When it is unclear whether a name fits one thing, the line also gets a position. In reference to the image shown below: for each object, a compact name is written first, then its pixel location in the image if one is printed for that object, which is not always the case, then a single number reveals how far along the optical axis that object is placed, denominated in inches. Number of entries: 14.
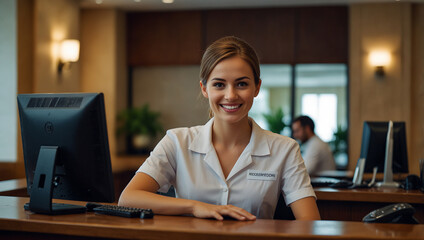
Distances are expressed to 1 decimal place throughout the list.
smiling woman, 79.8
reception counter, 57.3
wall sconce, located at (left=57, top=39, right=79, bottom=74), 235.1
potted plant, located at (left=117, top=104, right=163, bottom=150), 268.7
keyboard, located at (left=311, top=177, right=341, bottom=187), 137.8
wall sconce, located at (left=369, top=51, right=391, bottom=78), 250.8
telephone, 68.1
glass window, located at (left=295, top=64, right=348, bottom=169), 260.2
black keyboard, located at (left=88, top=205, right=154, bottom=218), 68.1
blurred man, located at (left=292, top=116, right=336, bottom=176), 186.7
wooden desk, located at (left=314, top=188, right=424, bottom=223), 122.2
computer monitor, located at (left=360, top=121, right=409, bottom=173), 142.8
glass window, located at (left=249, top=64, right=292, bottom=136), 263.9
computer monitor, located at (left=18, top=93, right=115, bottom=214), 69.7
